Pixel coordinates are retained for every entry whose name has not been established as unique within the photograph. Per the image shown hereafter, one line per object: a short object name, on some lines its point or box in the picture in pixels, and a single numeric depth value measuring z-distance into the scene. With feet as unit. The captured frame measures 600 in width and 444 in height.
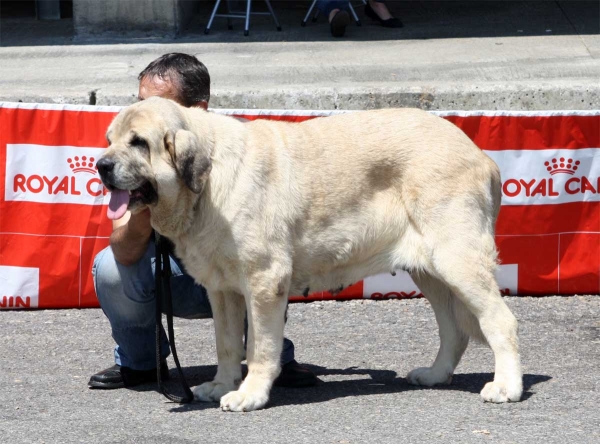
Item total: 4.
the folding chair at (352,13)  76.26
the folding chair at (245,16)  75.20
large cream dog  30.27
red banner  43.98
